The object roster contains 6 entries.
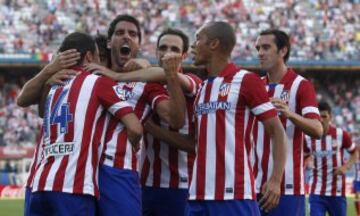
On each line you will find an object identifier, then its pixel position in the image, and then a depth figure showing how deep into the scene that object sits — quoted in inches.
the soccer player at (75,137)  512.7
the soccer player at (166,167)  615.8
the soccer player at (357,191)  1248.8
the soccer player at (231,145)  521.2
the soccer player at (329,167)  1031.6
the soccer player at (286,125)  633.6
